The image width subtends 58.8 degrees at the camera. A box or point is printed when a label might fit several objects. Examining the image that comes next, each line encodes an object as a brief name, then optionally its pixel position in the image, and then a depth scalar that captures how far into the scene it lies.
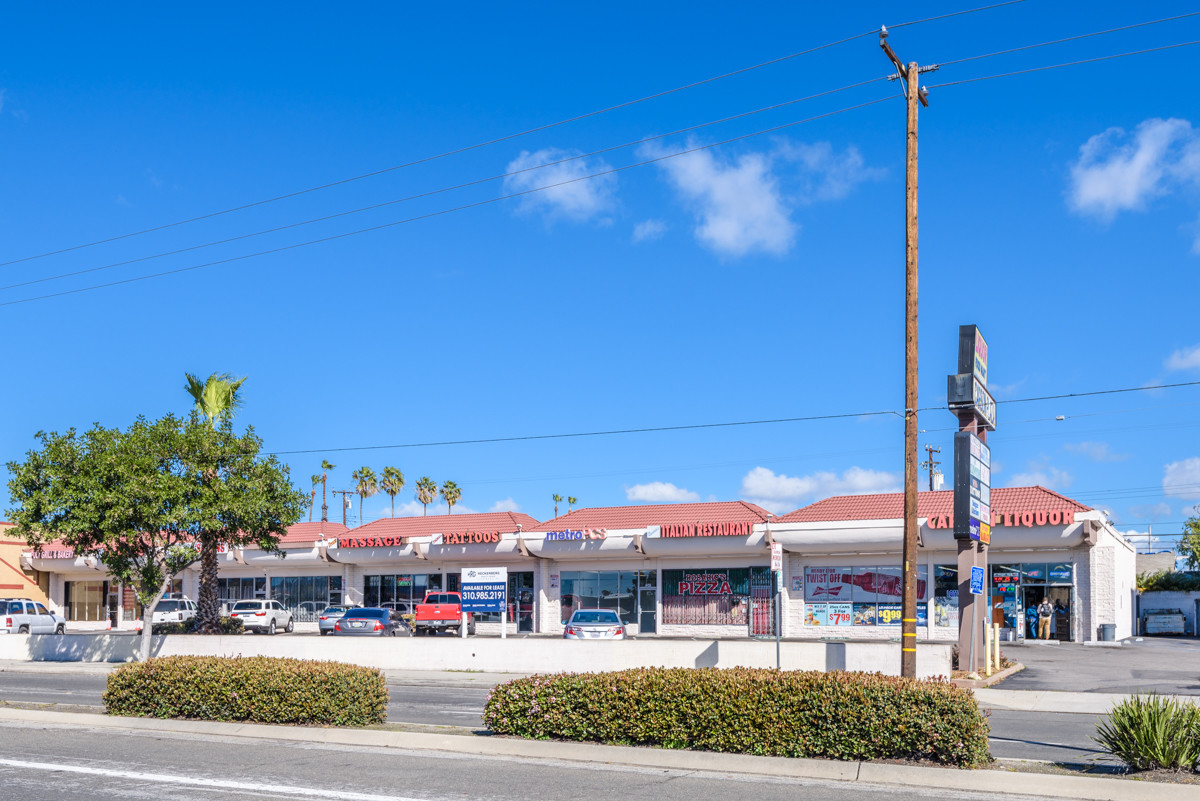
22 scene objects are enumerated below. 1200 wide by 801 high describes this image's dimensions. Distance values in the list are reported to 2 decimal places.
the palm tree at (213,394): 37.47
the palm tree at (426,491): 91.88
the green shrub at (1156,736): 10.12
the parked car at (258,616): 47.12
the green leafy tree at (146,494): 31.33
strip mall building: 38.12
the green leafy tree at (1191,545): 70.19
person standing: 38.09
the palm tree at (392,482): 91.06
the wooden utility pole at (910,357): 18.80
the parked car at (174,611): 50.50
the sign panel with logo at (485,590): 32.00
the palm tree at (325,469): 91.11
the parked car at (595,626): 31.53
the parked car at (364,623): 38.53
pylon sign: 23.42
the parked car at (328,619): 43.25
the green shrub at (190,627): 39.72
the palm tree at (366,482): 91.10
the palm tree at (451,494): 90.19
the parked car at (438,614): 42.88
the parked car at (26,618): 43.47
